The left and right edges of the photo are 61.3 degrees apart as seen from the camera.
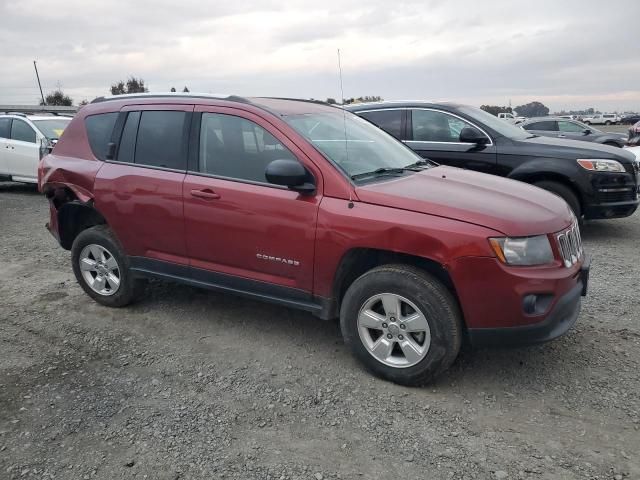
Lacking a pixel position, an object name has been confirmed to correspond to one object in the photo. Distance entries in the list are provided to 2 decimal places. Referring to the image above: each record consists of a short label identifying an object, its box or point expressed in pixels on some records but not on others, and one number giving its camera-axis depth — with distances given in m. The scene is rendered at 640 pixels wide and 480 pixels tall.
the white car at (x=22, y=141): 11.05
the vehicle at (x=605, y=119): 53.06
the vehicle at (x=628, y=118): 51.04
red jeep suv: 3.12
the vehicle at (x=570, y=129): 15.73
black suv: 6.50
